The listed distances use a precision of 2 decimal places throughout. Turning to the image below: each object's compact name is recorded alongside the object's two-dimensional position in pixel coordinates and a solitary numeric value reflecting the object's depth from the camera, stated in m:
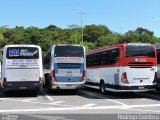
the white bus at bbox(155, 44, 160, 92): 23.33
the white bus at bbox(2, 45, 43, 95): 23.14
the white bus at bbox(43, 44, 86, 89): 25.03
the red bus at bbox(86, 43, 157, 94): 21.53
